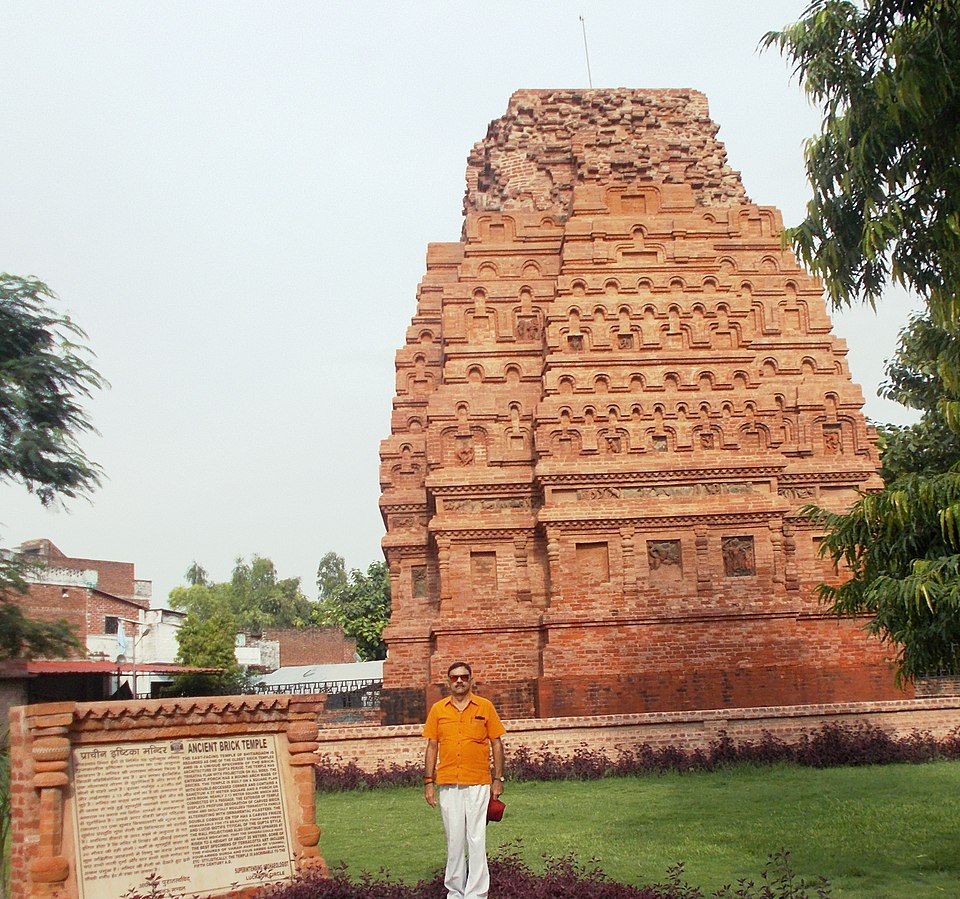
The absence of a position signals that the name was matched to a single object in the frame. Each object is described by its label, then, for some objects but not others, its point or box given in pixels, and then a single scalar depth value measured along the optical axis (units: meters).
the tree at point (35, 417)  12.51
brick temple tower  18.45
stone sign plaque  6.73
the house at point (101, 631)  27.67
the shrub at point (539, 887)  7.07
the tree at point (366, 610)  40.47
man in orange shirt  6.98
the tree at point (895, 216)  7.13
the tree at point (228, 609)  39.31
